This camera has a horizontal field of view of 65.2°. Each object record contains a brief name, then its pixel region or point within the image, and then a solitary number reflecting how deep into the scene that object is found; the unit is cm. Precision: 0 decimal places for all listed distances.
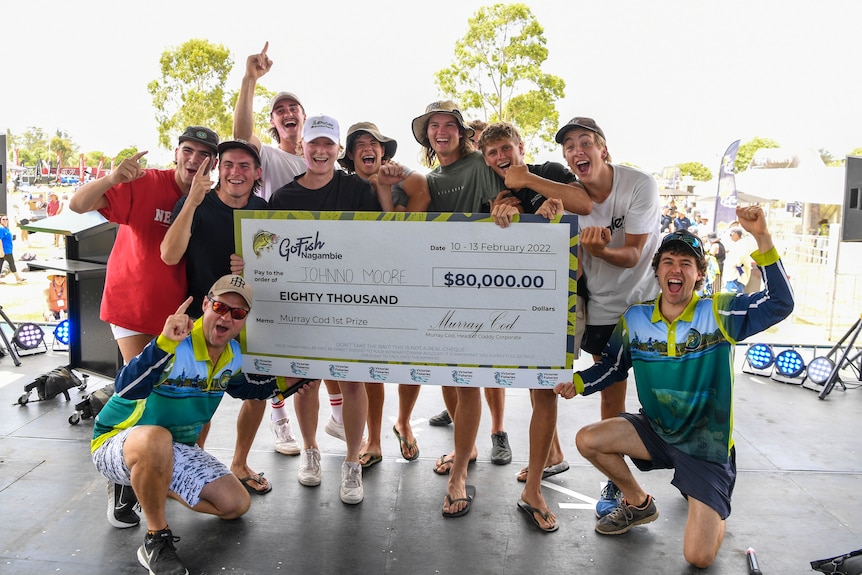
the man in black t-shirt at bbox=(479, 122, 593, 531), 281
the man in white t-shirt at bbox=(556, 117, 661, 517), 287
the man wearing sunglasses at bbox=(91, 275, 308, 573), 253
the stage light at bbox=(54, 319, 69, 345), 598
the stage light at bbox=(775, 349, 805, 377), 557
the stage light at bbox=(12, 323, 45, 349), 581
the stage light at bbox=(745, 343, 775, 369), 575
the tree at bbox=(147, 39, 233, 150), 1580
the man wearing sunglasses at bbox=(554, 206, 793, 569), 266
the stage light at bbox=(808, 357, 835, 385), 536
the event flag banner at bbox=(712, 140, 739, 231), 1080
